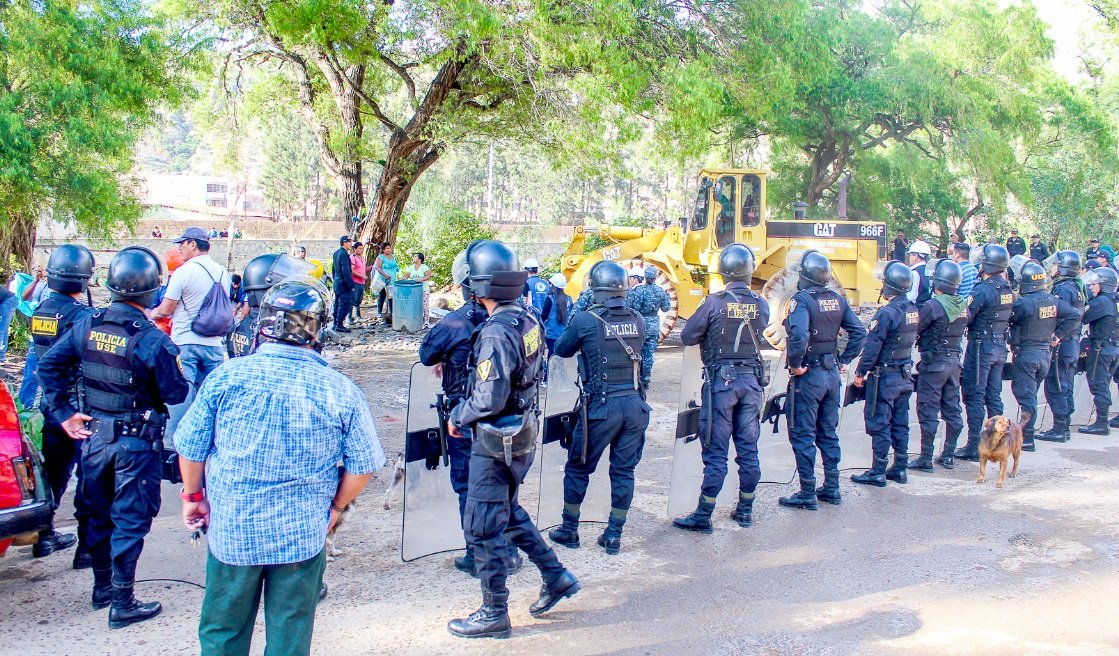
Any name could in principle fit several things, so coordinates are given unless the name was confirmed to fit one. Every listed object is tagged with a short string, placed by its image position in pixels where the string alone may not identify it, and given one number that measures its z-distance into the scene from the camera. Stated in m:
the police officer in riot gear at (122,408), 4.43
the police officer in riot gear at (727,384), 6.05
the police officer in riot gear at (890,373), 7.21
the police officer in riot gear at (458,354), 4.81
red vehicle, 4.38
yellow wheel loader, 14.71
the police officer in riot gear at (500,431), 4.35
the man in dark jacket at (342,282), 14.64
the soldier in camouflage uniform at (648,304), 9.31
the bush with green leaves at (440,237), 19.41
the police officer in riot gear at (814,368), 6.49
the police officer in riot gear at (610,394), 5.48
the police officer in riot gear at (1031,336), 8.52
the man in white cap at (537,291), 10.29
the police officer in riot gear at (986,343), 8.20
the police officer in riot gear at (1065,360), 9.00
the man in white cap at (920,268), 12.04
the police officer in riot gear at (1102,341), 9.32
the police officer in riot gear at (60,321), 5.30
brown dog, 7.30
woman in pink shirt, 15.04
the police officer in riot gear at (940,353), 7.57
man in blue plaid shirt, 3.04
